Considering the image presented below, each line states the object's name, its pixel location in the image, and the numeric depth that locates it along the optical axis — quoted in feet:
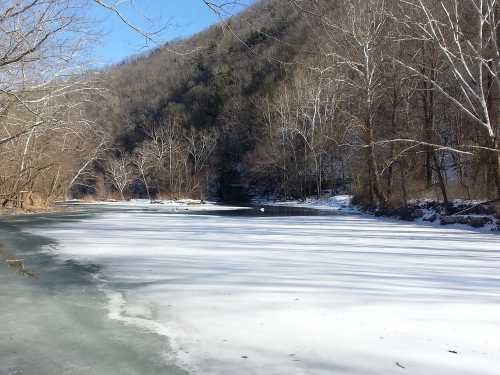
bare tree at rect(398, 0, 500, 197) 39.96
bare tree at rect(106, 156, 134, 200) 180.90
